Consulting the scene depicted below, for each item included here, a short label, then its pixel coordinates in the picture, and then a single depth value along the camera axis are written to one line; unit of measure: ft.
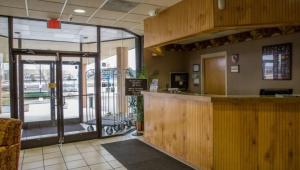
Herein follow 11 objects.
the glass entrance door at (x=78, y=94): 18.39
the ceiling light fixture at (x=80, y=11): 14.80
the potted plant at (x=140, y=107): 19.98
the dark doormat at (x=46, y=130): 18.69
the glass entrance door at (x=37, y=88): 17.88
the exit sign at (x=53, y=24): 16.75
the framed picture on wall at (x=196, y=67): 21.91
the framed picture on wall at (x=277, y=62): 14.30
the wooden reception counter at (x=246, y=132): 10.05
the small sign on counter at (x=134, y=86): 19.12
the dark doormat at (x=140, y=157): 12.53
